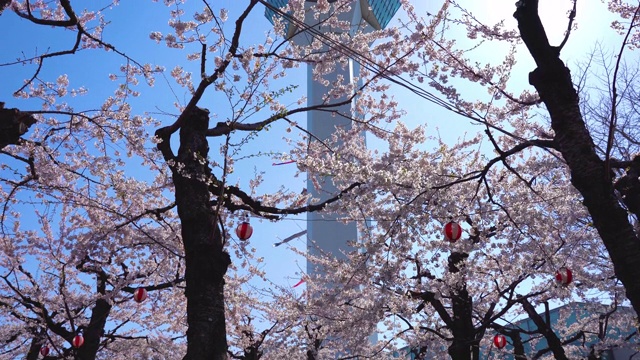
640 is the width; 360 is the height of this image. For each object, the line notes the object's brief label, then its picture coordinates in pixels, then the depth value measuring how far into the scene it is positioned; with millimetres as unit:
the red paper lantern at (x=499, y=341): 8073
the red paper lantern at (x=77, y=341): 8125
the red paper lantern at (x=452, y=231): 5364
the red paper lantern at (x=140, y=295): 7578
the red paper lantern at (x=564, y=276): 5617
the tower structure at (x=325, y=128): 24906
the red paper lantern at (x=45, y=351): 9595
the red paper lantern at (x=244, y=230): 5625
